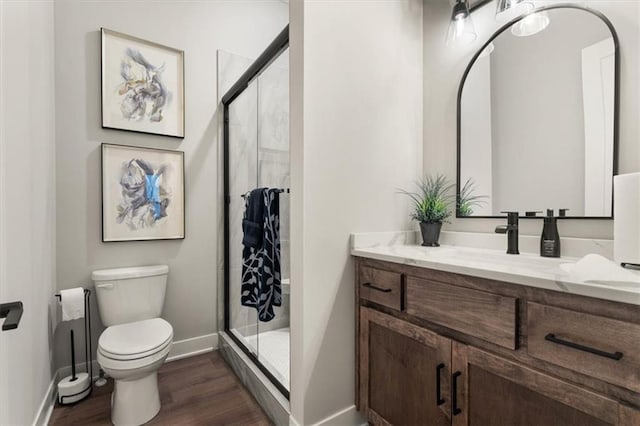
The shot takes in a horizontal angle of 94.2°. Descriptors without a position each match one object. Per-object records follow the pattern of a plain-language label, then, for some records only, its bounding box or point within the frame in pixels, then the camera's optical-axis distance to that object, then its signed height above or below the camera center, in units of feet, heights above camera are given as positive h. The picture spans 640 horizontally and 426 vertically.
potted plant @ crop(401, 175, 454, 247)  5.25 +0.03
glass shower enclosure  6.16 +0.88
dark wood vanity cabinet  2.43 -1.52
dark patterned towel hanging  5.82 -0.74
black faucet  4.32 -0.33
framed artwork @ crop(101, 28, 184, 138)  6.83 +3.01
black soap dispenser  4.04 -0.39
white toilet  5.06 -2.41
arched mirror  3.88 +1.37
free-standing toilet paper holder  5.78 -3.44
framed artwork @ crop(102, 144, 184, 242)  6.83 +0.40
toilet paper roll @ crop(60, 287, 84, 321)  5.86 -1.86
